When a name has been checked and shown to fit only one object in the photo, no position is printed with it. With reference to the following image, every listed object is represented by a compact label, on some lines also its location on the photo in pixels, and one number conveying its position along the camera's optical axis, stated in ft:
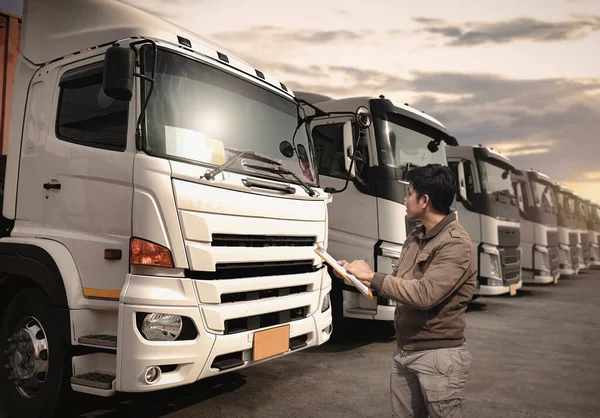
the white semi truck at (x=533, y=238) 42.98
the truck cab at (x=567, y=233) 51.88
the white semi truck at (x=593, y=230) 67.62
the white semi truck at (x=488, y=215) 31.58
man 8.34
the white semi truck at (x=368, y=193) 20.62
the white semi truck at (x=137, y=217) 10.98
